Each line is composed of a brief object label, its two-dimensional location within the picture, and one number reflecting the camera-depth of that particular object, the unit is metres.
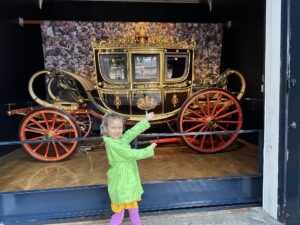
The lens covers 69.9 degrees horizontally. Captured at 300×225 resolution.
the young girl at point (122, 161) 1.42
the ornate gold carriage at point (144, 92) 2.78
